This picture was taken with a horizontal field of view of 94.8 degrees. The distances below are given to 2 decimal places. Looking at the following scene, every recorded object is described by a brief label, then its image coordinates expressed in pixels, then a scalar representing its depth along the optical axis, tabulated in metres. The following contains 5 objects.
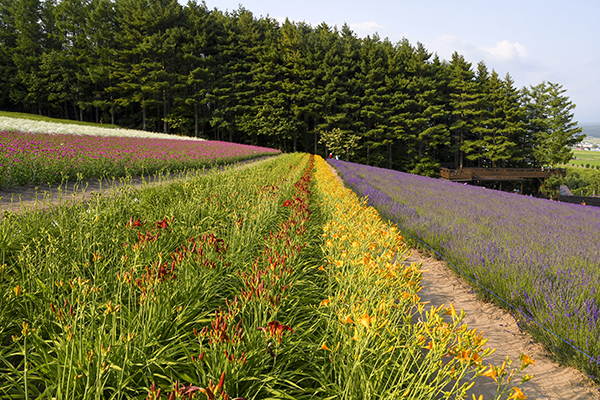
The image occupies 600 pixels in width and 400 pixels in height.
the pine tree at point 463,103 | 38.31
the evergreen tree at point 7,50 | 38.34
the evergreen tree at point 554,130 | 38.42
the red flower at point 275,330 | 1.35
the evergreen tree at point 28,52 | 37.03
